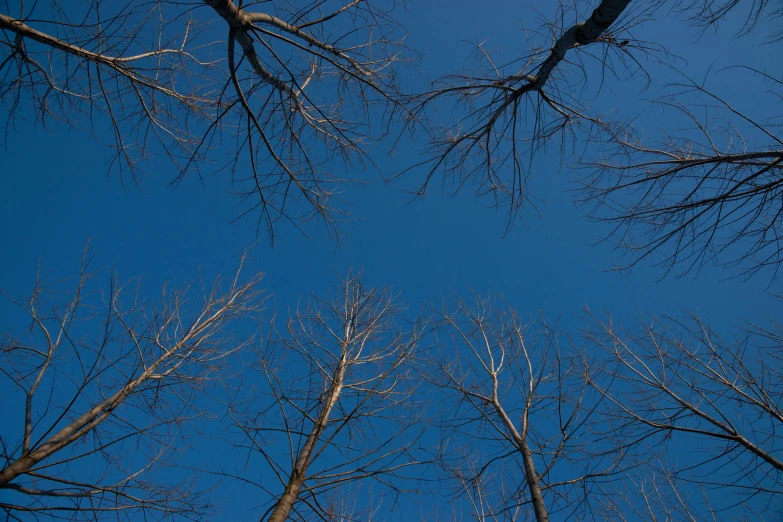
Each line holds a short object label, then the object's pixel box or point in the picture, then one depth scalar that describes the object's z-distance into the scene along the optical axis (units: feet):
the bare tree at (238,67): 8.38
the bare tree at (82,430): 9.91
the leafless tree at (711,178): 8.28
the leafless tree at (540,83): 8.70
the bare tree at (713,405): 12.07
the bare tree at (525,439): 12.97
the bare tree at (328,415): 10.91
